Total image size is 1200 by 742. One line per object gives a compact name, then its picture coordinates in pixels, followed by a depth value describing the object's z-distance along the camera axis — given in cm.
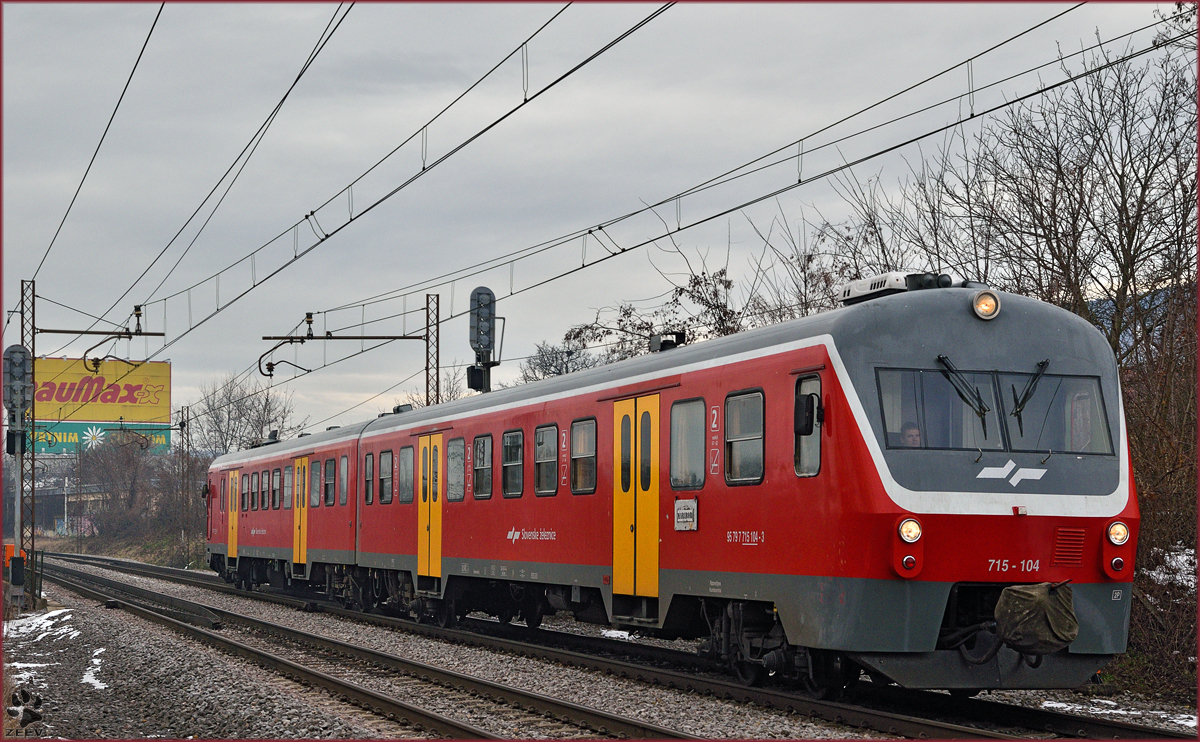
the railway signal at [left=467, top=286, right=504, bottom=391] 2630
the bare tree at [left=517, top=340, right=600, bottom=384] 5769
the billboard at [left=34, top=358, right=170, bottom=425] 7256
